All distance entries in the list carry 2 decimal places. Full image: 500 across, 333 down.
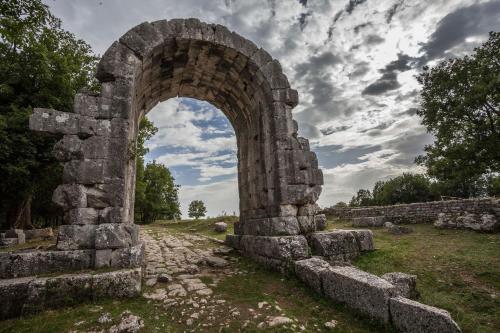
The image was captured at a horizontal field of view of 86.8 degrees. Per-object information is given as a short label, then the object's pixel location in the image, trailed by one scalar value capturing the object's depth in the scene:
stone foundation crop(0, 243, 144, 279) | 4.12
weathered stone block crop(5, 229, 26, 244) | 12.57
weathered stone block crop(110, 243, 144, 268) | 4.47
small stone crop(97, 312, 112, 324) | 3.28
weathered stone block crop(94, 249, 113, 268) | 4.41
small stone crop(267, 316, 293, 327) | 3.24
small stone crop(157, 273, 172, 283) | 4.91
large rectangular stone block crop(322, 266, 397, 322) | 3.10
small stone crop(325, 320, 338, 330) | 3.17
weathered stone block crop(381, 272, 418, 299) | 3.69
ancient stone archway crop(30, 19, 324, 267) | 4.72
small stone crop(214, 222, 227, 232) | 15.09
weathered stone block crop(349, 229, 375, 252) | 6.02
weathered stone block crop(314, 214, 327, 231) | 9.78
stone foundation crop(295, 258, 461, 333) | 2.62
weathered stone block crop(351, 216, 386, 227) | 13.26
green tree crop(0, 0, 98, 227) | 10.77
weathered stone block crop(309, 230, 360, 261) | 5.56
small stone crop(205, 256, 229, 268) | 6.13
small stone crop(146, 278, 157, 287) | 4.71
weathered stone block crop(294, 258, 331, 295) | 4.24
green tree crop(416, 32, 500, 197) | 16.05
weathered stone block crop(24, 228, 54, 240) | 14.71
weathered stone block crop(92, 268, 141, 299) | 3.94
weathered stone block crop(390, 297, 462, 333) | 2.52
